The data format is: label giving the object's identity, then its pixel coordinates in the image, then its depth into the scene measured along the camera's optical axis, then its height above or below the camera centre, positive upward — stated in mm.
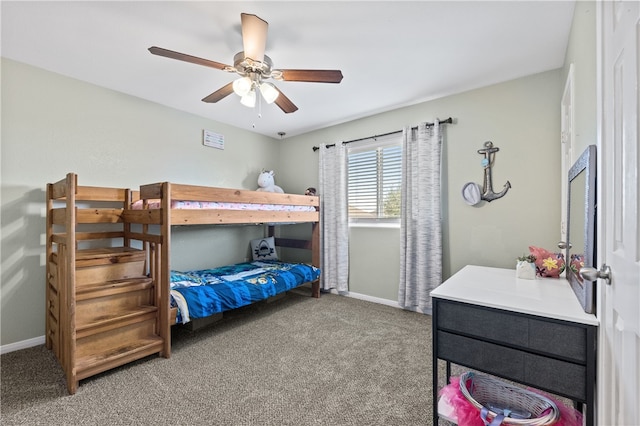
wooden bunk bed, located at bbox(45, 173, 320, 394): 1816 -432
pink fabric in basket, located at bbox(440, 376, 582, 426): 1199 -889
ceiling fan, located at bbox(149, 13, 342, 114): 1683 +958
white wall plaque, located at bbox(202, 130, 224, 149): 3574 +933
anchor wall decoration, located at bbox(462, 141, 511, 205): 2656 +253
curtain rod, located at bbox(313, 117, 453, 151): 2897 +924
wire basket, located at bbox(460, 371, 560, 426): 1156 -867
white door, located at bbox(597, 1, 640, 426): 674 -1
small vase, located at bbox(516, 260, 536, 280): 1703 -360
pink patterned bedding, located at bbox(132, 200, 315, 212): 2365 +53
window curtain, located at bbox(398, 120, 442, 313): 2936 -79
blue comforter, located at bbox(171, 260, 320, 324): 2322 -711
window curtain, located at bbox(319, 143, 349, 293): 3684 -100
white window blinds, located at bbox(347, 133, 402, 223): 3387 +396
